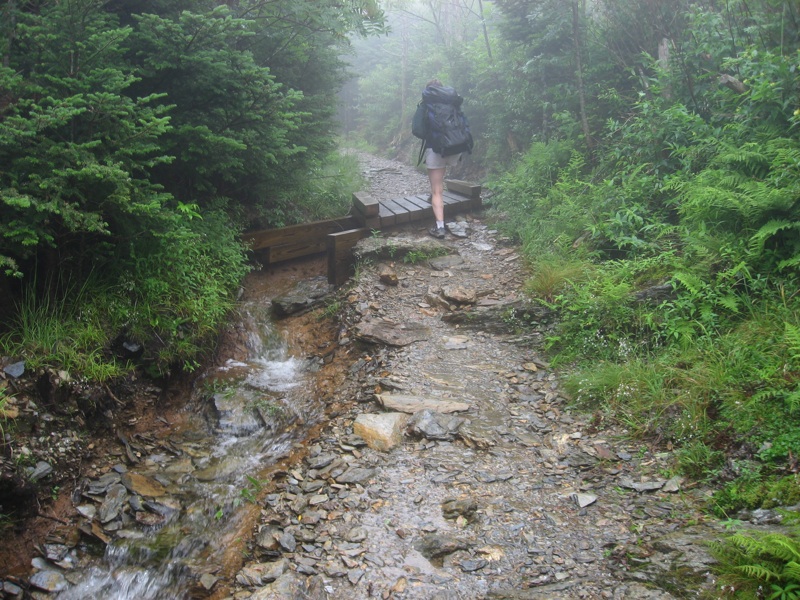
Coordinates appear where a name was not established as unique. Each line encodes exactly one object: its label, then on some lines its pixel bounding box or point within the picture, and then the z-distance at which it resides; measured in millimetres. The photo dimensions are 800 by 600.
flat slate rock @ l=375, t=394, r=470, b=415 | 5316
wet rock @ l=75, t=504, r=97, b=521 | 4449
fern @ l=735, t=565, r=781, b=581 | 2563
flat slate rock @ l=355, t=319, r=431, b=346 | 6684
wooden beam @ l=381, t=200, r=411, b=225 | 9862
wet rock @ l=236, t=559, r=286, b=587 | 3639
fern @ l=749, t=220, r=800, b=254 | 4844
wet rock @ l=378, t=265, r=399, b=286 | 8070
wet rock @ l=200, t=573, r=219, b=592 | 3768
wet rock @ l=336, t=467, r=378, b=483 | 4469
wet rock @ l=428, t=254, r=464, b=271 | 8719
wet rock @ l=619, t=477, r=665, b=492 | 3873
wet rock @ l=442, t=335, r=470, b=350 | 6544
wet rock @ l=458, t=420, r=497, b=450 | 4809
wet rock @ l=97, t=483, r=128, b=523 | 4480
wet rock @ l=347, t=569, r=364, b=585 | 3508
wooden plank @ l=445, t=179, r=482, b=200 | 10930
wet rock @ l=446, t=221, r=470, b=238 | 9922
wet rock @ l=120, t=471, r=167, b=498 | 4750
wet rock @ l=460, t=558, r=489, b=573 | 3514
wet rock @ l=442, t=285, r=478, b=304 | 7383
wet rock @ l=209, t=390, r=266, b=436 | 5793
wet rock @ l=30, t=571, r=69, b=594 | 3891
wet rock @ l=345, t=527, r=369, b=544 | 3846
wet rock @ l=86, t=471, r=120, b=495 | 4668
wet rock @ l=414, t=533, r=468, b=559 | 3684
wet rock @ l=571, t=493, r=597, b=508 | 3918
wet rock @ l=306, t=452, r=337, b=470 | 4738
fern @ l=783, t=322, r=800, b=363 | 3911
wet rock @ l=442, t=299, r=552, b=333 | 6734
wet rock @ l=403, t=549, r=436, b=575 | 3551
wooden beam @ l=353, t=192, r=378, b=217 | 9453
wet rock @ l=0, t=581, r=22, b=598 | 3748
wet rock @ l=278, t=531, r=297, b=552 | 3885
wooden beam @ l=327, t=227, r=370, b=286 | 8680
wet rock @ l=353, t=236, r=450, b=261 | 8711
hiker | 9250
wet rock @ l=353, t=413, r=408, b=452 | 4875
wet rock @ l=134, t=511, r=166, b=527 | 4488
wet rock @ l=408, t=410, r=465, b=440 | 4941
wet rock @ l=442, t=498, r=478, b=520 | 4008
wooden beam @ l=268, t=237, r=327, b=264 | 9034
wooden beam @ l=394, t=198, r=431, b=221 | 10034
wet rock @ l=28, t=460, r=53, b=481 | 4309
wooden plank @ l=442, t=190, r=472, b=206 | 10703
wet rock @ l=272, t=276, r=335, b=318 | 8023
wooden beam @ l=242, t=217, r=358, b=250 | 8719
